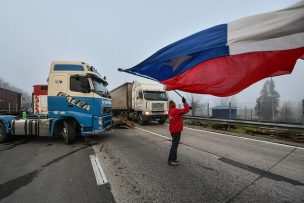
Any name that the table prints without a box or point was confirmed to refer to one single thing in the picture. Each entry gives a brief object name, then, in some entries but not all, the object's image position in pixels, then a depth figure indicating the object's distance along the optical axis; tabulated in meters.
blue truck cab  8.70
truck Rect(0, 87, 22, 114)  17.11
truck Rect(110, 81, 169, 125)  16.19
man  5.86
